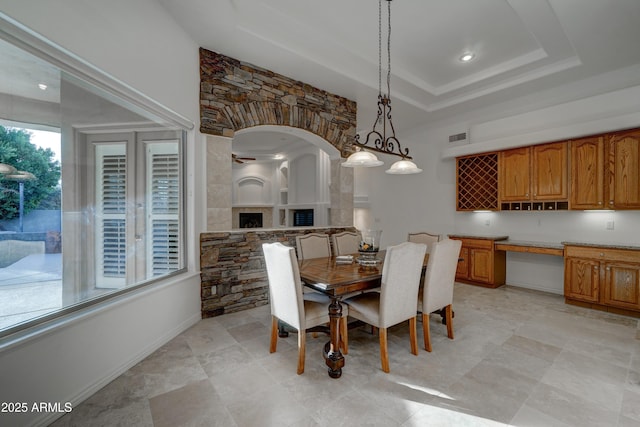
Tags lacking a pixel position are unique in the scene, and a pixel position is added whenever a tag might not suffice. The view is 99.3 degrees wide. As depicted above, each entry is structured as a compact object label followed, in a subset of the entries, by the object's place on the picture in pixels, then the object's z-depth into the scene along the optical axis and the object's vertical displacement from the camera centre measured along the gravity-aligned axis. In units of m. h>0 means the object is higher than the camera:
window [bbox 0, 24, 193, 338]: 1.64 +0.15
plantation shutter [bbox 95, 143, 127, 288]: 2.36 -0.03
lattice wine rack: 4.61 +0.55
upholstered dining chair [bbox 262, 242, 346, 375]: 2.10 -0.72
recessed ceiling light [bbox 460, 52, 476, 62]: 3.56 +2.08
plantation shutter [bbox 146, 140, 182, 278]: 2.91 +0.08
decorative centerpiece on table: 2.80 -0.35
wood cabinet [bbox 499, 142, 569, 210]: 3.86 +0.60
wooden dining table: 2.07 -0.57
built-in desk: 3.83 -0.50
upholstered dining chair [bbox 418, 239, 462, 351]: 2.50 -0.67
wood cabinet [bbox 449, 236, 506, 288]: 4.41 -0.85
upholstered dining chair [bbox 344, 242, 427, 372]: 2.14 -0.69
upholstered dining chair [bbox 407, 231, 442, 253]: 3.66 -0.35
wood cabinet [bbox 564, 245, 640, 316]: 3.21 -0.81
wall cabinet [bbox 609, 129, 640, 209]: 3.30 +0.54
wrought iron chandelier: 2.76 +0.58
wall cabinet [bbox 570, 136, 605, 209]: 3.53 +0.54
